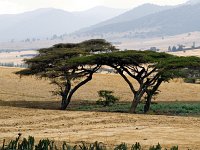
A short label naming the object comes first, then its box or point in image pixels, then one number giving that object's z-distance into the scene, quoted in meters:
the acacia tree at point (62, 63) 44.50
